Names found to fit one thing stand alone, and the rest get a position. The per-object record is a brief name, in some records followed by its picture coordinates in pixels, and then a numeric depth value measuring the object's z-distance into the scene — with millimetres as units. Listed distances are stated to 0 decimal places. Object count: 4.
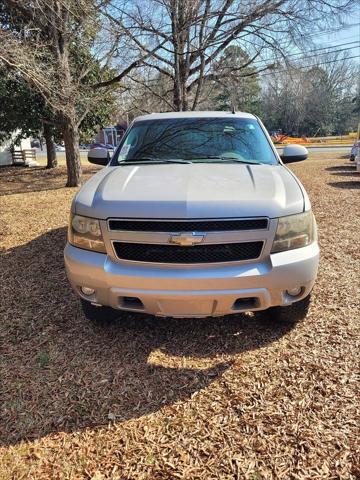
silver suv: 2383
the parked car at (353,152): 16052
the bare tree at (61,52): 7078
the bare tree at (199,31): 11086
